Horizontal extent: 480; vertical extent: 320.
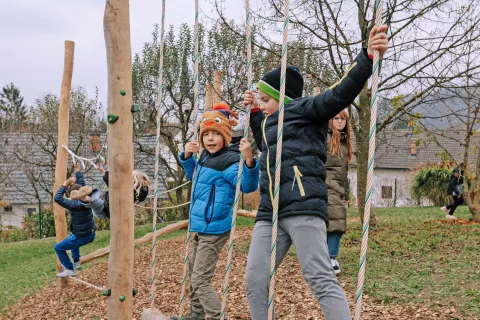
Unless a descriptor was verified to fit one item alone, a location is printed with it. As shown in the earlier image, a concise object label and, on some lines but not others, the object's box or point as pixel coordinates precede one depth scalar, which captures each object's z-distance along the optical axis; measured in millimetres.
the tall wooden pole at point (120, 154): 3400
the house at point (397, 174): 24750
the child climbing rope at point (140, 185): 5535
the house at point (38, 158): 17203
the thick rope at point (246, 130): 2957
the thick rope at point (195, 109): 3650
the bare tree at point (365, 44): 8305
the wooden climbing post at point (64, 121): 7316
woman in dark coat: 5457
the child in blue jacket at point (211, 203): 3838
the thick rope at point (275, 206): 2621
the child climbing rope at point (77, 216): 6156
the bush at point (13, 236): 17592
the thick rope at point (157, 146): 3566
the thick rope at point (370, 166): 2334
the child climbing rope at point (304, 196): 2510
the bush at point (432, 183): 18812
